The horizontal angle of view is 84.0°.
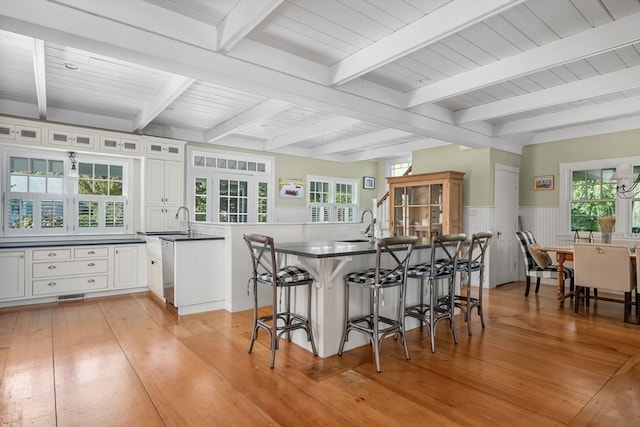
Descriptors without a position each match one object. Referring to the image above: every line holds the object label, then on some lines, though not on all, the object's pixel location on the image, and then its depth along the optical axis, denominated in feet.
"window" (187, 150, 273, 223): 20.13
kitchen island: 9.14
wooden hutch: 18.72
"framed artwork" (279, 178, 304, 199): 23.61
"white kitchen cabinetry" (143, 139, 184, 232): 17.58
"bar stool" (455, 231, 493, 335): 11.12
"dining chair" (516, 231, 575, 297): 16.26
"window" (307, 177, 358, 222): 25.50
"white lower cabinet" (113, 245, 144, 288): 16.16
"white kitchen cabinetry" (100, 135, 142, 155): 16.57
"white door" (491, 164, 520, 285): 19.10
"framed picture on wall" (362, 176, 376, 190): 28.17
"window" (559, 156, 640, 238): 16.70
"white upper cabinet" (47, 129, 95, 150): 15.38
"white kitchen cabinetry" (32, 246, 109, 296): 14.44
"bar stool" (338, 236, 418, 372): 8.55
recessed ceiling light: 11.40
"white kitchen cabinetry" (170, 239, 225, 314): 12.99
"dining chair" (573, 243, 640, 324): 12.44
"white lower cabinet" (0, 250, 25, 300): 13.71
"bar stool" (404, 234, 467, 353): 9.90
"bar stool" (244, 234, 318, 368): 8.69
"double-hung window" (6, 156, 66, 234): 15.38
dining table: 14.80
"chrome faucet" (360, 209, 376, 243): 11.94
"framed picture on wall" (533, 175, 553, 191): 19.45
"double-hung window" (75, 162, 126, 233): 16.96
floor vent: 15.06
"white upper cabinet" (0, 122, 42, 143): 14.39
